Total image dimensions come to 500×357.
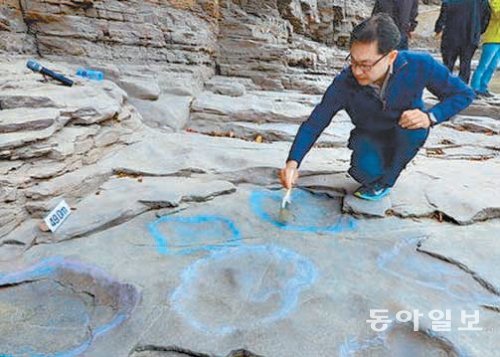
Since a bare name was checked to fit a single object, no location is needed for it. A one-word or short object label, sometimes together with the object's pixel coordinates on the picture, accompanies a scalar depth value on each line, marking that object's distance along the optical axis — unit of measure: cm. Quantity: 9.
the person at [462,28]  587
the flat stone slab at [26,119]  264
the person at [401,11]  582
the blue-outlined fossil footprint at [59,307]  171
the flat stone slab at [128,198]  246
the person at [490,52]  572
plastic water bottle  453
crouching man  223
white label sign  236
